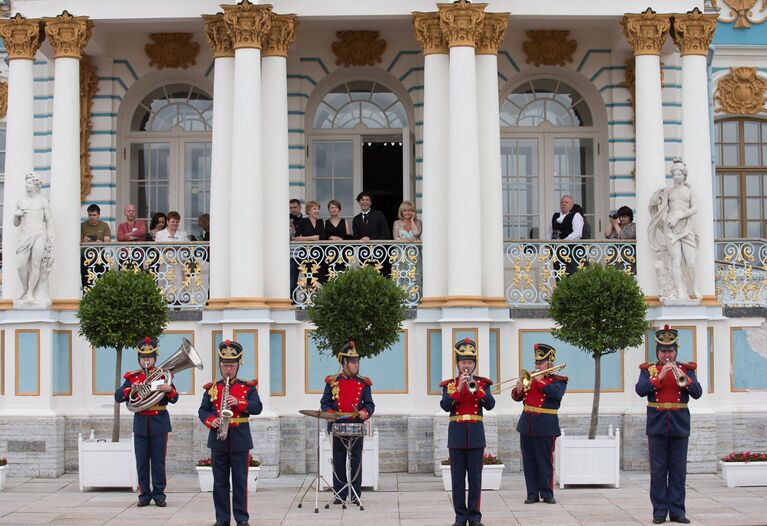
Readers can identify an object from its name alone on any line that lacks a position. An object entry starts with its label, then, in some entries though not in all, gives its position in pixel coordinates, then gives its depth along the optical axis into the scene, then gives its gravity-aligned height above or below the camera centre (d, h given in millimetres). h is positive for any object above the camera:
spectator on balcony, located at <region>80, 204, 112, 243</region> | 23422 +1090
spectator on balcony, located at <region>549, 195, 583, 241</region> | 22797 +1106
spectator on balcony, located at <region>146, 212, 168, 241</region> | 23312 +1148
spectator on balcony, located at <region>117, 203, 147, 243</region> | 22984 +1066
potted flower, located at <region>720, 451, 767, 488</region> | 19719 -2585
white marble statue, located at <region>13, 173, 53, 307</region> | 21688 +778
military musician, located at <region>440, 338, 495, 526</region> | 16047 -1629
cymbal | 17000 -1518
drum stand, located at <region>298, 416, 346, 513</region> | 17484 -2722
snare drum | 17484 -1753
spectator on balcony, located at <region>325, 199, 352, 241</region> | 22688 +1079
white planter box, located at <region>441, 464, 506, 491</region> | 19703 -2674
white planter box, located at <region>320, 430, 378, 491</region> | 19703 -2432
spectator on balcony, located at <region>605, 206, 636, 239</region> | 22578 +1050
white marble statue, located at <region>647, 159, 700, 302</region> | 21641 +821
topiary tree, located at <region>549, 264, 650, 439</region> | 19750 -310
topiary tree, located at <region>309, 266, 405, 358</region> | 19219 -280
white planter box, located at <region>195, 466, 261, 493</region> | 19672 -2657
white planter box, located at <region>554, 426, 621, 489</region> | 19656 -2453
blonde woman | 22578 +1051
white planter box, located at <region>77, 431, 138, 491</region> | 19766 -2464
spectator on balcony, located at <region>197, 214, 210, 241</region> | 23789 +1161
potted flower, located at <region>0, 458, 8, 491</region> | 20125 -2610
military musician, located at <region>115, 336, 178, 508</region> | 18234 -1961
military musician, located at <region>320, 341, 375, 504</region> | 17547 -1362
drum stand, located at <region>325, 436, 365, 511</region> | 17656 -2385
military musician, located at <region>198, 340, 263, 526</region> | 15984 -1697
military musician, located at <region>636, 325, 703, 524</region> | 16344 -1583
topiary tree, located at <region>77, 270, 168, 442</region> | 19875 -255
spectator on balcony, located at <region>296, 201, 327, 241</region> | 22734 +1050
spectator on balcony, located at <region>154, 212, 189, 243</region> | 22688 +984
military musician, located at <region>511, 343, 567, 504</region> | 18078 -1809
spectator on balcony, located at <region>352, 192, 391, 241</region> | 22672 +1073
